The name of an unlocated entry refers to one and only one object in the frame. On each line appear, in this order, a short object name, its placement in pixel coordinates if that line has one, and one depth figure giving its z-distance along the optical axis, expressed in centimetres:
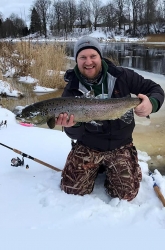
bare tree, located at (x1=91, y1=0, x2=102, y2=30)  6762
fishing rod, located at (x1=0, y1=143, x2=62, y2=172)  324
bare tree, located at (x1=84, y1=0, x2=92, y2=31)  6788
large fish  241
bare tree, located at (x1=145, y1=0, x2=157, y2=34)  5634
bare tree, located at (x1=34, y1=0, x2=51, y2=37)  6631
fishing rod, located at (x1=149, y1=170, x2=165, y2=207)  260
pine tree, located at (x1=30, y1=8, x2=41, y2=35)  6431
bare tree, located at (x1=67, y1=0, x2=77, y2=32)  6562
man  273
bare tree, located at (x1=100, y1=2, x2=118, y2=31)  6306
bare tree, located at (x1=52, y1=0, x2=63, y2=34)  6612
